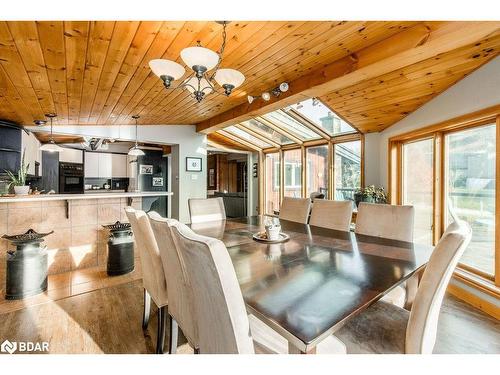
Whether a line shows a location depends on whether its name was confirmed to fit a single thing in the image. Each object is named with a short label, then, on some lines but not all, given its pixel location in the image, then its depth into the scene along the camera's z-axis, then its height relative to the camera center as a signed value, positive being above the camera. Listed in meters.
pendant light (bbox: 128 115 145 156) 4.36 +0.60
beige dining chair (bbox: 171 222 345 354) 0.85 -0.43
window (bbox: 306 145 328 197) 4.93 +0.33
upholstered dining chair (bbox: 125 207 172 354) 1.63 -0.54
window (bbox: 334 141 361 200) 4.23 +0.29
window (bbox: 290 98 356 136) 4.13 +1.21
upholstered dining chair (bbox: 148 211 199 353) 1.29 -0.56
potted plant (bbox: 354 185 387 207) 3.53 -0.14
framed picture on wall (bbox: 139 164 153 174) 6.54 +0.44
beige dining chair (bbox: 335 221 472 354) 0.98 -0.58
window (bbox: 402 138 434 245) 3.19 +0.03
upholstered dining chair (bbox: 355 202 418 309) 2.03 -0.32
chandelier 1.49 +0.80
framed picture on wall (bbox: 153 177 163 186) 6.79 +0.11
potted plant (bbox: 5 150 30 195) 3.02 +0.00
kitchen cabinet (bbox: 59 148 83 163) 5.93 +0.72
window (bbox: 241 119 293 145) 5.52 +1.26
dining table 0.86 -0.45
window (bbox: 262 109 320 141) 4.77 +1.23
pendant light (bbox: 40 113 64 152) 3.65 +0.57
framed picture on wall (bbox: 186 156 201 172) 5.18 +0.45
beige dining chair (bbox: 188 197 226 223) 2.92 -0.30
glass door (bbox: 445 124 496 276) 2.48 -0.01
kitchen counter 2.86 -0.47
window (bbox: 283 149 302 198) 5.74 +0.31
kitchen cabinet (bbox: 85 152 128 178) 6.45 +0.55
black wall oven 5.84 +0.17
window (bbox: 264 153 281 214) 6.41 +0.06
